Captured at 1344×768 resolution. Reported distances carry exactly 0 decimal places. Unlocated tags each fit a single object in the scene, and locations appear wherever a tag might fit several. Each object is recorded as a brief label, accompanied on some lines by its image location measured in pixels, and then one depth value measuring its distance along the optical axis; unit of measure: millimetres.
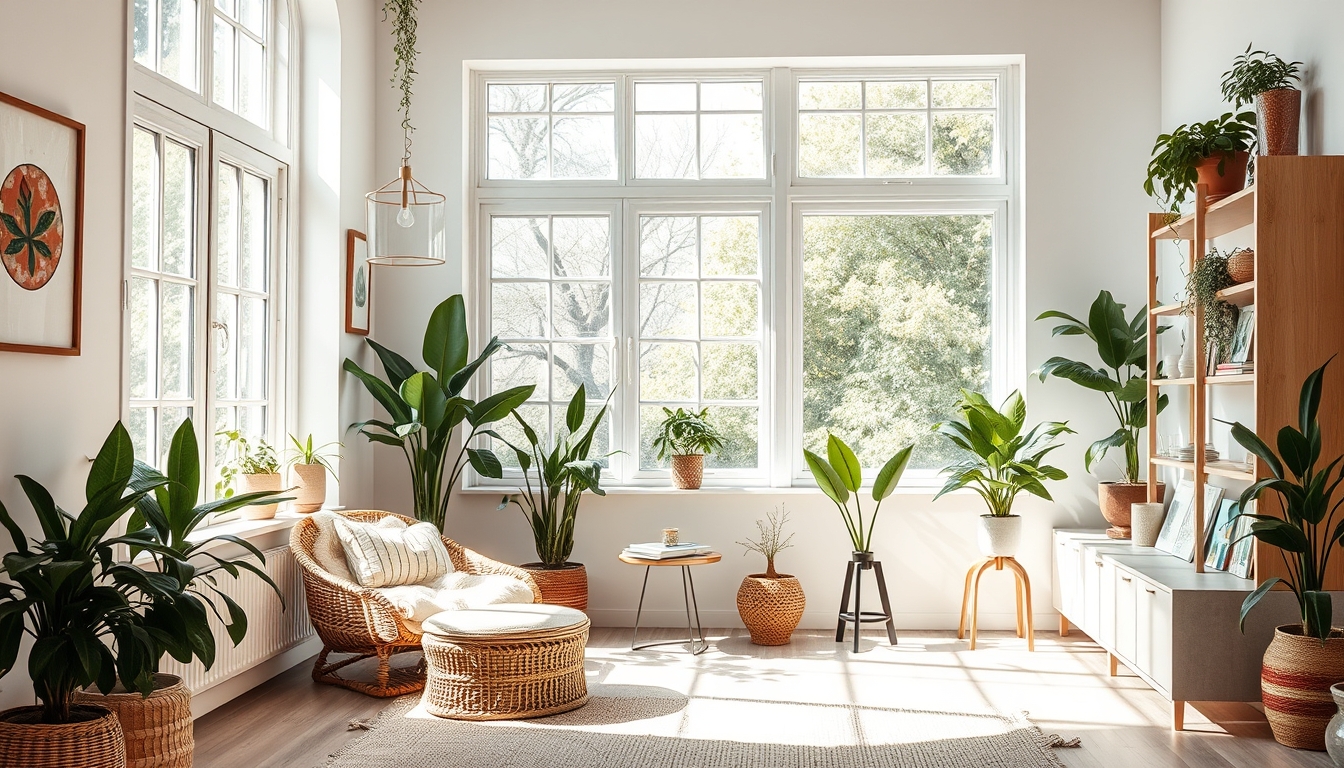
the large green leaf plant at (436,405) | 4977
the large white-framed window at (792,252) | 5711
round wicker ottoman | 3799
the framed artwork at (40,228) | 2910
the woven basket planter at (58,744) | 2529
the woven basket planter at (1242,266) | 3908
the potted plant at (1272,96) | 3955
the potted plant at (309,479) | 4668
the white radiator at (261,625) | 3836
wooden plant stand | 5078
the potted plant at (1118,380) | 5012
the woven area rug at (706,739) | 3438
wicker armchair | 4094
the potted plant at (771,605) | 5078
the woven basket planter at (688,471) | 5508
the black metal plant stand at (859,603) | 5066
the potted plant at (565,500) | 5086
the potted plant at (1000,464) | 5082
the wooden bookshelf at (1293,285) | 3717
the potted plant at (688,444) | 5504
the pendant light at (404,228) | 3988
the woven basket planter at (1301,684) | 3363
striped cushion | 4332
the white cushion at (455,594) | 4102
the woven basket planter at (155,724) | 2855
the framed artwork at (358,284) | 5164
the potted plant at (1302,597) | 3365
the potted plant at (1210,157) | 4090
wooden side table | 4918
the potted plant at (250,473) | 4363
